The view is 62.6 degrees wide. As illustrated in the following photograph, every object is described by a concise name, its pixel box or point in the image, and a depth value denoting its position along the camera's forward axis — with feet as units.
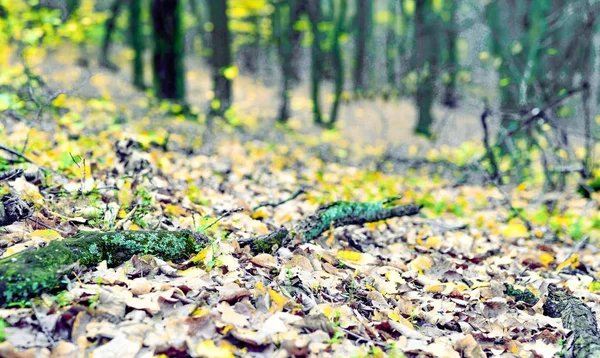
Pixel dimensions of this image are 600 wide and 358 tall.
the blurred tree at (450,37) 65.00
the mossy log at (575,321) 7.54
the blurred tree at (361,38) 73.10
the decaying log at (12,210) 8.94
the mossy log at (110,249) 6.78
